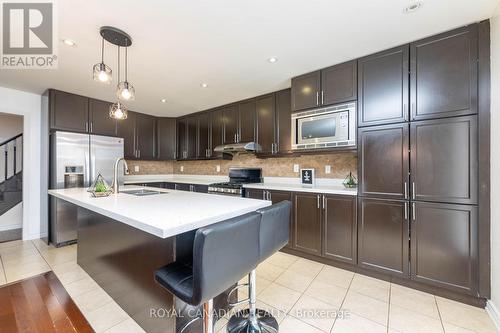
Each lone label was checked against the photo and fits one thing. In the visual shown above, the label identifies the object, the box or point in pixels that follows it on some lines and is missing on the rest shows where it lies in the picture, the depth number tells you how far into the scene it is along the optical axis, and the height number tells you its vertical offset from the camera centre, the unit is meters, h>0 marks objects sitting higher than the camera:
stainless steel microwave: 2.45 +0.49
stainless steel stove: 3.40 -0.28
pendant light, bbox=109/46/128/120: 2.29 +0.60
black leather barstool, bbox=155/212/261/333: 0.94 -0.48
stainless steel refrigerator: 3.21 -0.05
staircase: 4.09 -0.15
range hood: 3.47 +0.31
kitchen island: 1.26 -0.57
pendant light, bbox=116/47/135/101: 2.01 +0.72
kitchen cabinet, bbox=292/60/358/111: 2.44 +0.99
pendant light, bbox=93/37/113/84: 1.79 +0.79
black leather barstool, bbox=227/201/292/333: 1.29 -0.54
